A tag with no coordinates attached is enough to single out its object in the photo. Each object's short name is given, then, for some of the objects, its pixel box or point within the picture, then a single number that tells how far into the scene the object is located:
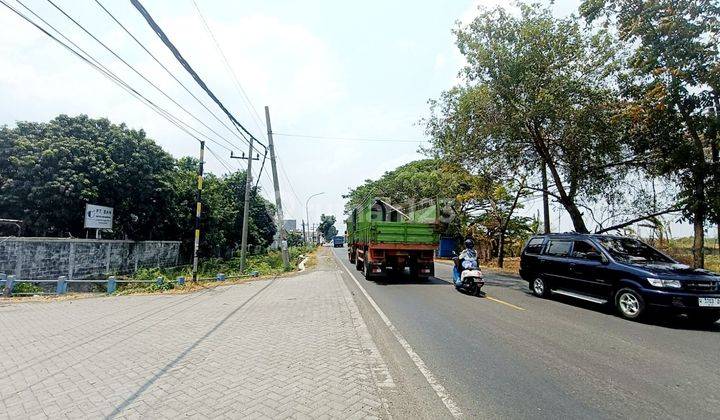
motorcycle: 10.88
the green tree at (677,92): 10.14
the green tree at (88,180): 18.23
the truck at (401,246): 13.79
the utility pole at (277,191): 20.38
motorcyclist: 11.14
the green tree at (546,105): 13.09
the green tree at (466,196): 19.11
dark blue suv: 7.19
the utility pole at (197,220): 15.32
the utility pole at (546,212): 19.00
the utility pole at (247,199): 20.03
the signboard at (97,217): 18.92
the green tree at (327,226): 114.72
